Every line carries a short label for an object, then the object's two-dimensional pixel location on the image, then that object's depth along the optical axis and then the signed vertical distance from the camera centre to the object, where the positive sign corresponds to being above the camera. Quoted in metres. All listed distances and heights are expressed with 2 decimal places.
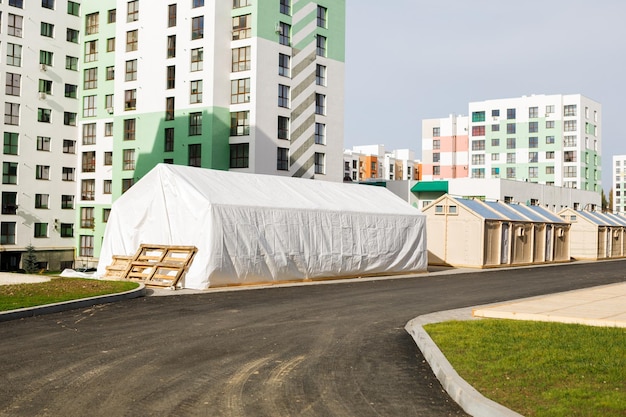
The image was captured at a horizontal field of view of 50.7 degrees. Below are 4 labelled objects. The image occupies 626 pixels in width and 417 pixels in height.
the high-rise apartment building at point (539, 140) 94.19 +10.79
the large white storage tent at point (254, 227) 21.59 -0.72
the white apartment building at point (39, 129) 59.56 +6.91
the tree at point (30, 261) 58.26 -5.25
